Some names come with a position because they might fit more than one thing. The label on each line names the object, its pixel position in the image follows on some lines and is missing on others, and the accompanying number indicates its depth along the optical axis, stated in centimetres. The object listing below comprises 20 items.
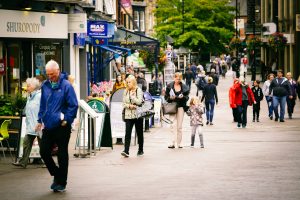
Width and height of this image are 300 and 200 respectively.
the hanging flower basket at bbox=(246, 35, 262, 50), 6875
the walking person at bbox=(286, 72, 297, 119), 3432
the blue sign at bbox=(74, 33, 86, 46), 3334
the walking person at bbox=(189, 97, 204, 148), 2198
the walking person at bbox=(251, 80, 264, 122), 3372
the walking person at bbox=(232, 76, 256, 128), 3055
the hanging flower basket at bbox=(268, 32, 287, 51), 5684
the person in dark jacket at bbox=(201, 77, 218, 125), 3272
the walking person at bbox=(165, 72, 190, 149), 2114
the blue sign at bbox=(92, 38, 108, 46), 3772
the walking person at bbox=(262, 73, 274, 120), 3468
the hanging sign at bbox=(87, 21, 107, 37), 3384
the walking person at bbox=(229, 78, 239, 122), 3153
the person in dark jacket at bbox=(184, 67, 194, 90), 5886
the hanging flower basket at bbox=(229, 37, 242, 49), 8675
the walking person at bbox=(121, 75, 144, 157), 1878
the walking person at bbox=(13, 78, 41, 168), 1652
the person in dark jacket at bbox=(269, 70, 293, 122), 3325
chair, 1778
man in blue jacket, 1286
